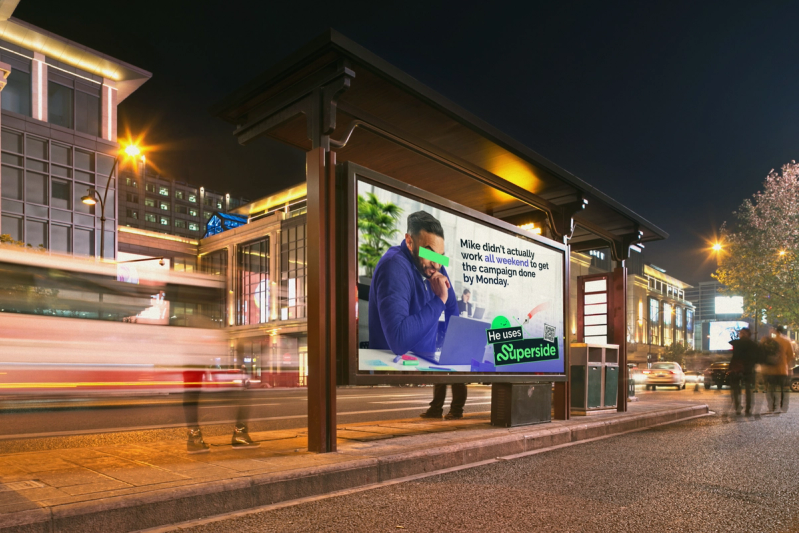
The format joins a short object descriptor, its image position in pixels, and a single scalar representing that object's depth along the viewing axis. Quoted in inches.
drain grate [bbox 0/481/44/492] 175.2
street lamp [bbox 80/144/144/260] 856.9
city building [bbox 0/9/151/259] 1510.8
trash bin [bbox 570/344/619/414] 463.8
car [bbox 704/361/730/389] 1094.4
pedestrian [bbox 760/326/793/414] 539.2
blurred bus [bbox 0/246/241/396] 503.8
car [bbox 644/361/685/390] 1151.6
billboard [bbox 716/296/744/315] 3654.0
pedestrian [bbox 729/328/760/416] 492.1
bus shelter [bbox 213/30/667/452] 262.4
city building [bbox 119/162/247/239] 5000.0
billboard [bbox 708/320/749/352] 2963.1
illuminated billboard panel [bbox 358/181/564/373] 289.6
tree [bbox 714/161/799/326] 1475.1
